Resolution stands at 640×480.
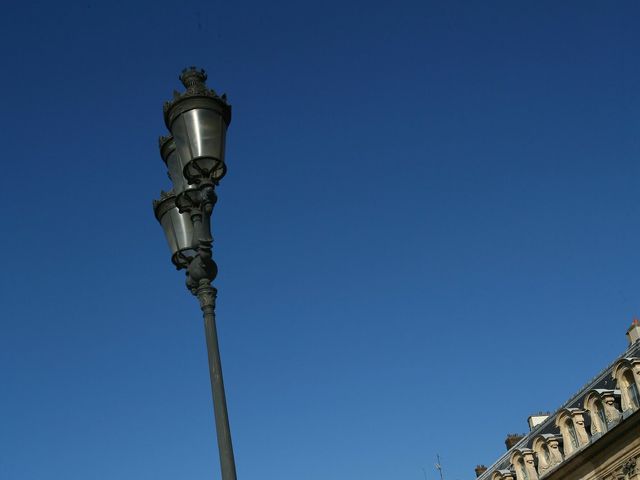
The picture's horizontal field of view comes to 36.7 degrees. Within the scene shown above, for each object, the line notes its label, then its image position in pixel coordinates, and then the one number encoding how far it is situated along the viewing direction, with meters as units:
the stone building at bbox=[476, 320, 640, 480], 48.94
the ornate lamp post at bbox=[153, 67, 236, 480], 12.47
